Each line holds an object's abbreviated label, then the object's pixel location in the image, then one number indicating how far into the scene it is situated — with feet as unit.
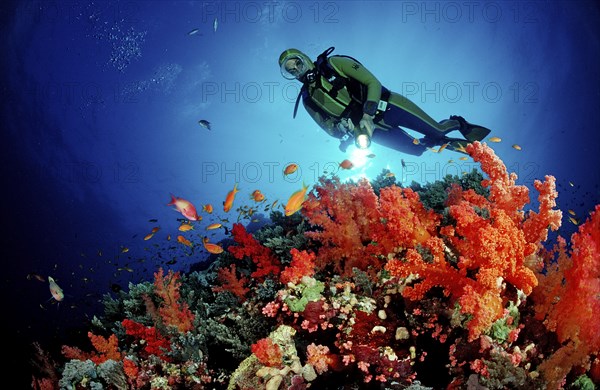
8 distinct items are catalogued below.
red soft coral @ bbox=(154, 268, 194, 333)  16.26
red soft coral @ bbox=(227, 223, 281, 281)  18.33
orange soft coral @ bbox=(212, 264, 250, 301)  17.13
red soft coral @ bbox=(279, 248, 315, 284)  13.48
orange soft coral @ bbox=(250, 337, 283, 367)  10.44
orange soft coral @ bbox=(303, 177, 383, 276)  14.30
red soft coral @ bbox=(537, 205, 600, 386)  8.54
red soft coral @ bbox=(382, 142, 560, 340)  8.74
